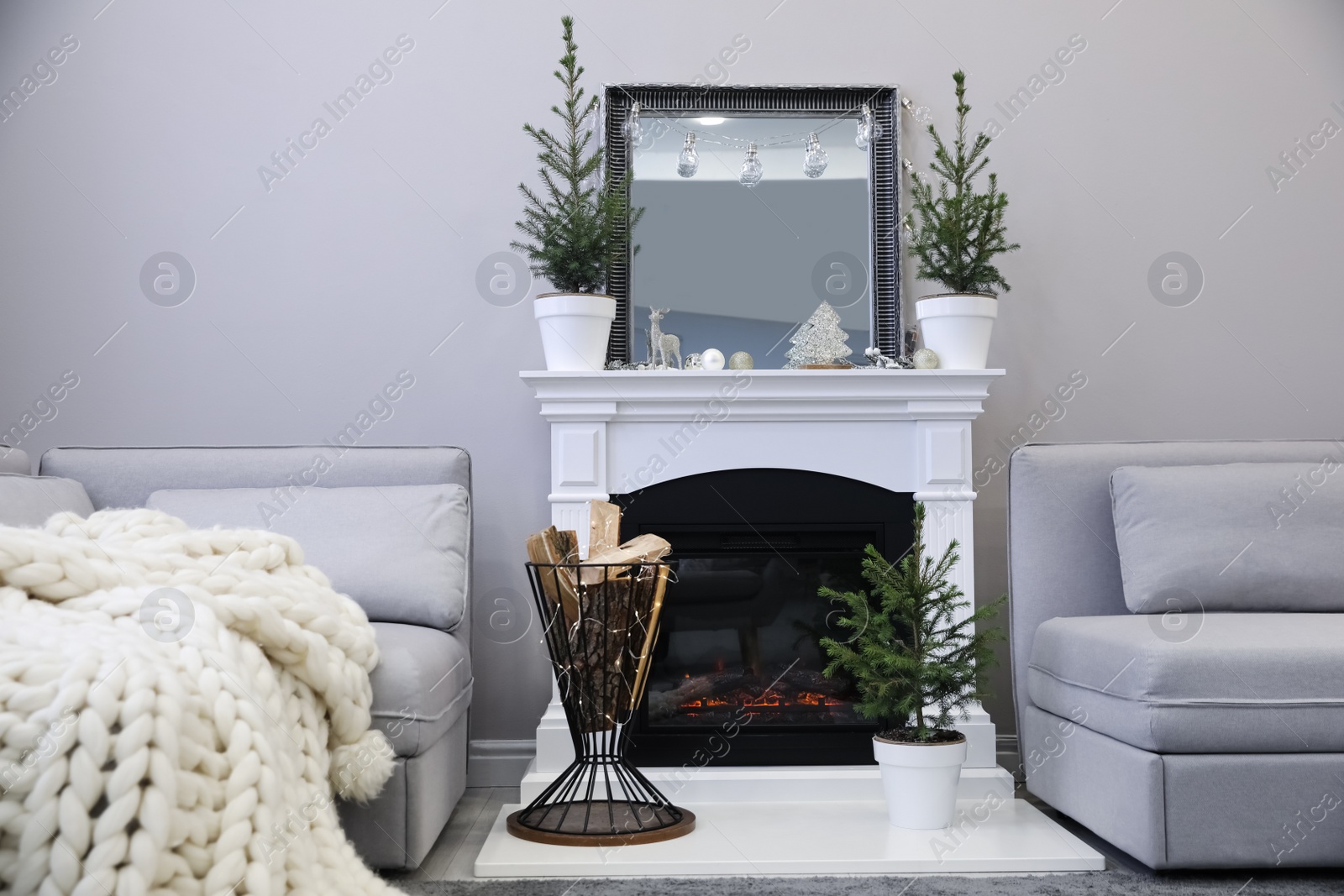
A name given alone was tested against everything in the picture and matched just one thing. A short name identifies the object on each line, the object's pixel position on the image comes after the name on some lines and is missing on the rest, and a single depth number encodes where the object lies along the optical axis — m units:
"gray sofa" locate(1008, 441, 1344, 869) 1.86
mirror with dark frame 2.89
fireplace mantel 2.61
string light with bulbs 2.94
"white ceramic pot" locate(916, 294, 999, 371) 2.65
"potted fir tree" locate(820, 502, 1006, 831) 2.16
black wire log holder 2.12
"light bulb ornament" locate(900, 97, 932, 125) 2.98
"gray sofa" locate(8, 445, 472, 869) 1.83
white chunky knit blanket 1.02
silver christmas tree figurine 2.82
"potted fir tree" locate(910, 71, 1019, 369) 2.66
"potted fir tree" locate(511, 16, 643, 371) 2.62
